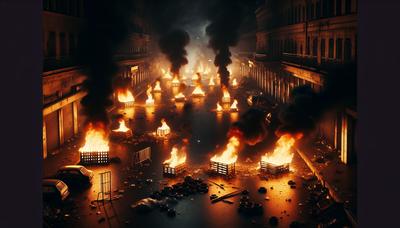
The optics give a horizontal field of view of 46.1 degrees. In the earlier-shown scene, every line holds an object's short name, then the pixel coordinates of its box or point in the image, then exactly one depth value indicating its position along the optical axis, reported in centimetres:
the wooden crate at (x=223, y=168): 2273
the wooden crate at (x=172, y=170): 2259
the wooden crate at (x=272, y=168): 2289
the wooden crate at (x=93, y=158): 2524
